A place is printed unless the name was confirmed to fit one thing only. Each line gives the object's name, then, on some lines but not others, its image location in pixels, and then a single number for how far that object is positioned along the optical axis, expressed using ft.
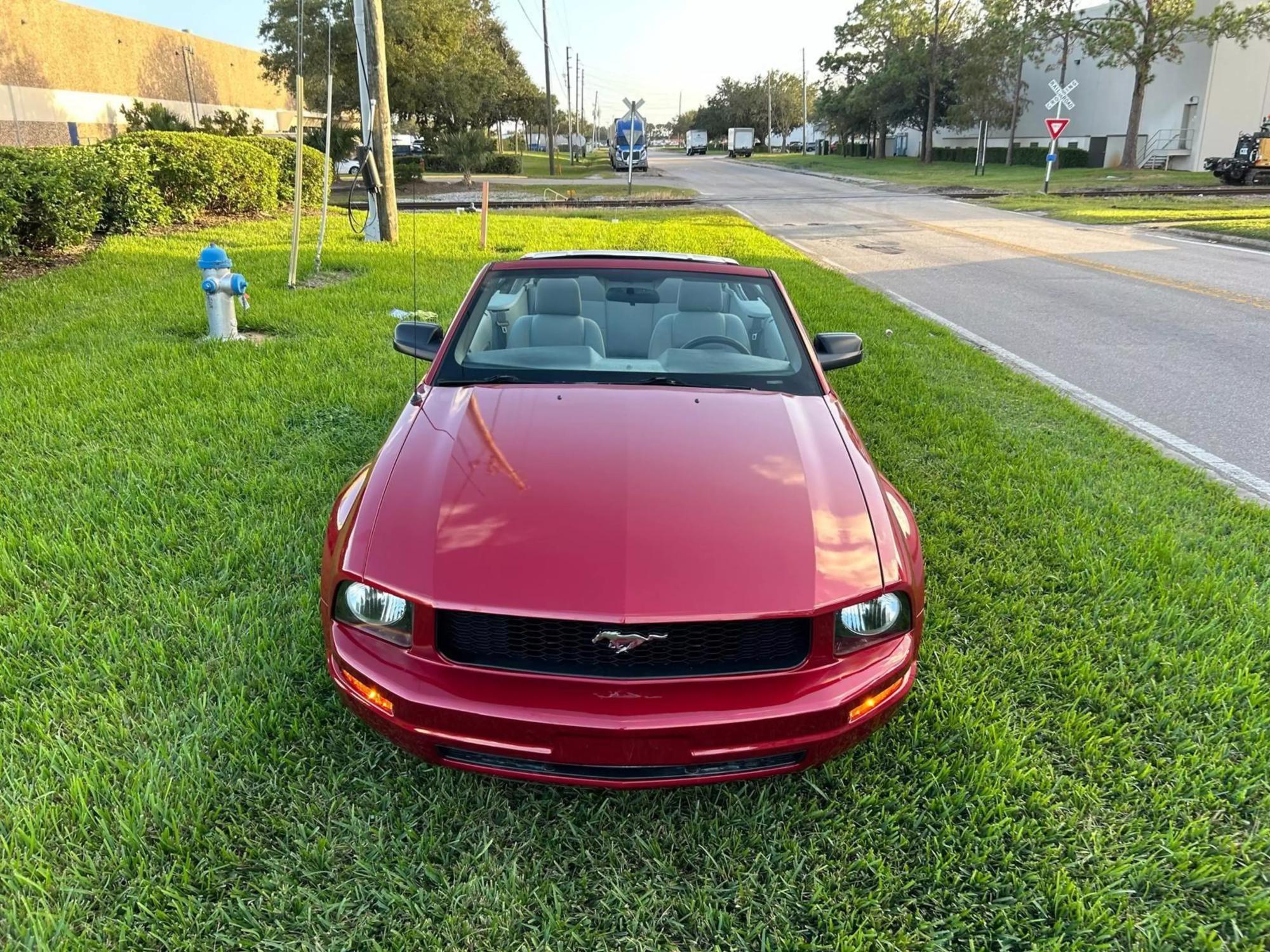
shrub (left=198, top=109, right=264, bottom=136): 92.89
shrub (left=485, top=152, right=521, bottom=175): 139.33
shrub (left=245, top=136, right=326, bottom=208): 56.59
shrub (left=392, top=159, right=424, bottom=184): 90.22
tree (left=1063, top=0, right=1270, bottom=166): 101.96
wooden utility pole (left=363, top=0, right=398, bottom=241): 38.73
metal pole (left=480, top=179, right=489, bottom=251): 40.14
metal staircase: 121.39
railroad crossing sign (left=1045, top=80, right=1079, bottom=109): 83.63
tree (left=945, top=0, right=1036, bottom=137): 130.52
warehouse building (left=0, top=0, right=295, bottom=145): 118.73
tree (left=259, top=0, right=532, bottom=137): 106.42
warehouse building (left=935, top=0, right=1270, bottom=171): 113.50
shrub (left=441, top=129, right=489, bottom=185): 122.62
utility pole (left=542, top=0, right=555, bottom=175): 125.90
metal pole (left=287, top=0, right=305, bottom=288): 27.27
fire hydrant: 21.54
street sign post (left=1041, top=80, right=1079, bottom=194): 83.51
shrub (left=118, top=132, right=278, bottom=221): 41.78
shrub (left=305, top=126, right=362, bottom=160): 103.09
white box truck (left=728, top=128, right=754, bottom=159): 248.73
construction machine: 88.17
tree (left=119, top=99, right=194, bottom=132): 89.04
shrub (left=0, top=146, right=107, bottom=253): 29.04
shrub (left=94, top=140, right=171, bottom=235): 36.47
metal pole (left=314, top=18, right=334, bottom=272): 31.40
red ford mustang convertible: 6.64
